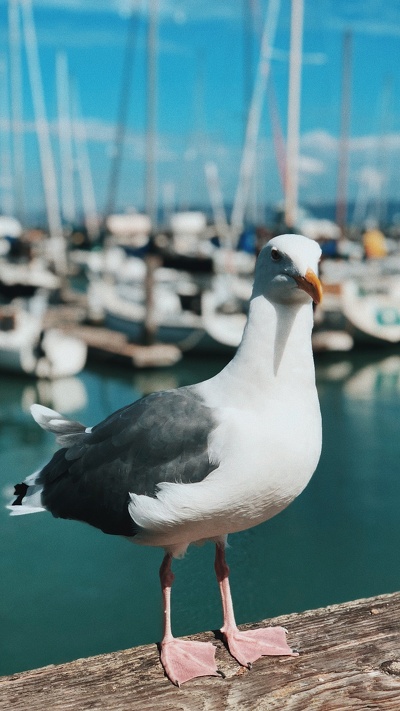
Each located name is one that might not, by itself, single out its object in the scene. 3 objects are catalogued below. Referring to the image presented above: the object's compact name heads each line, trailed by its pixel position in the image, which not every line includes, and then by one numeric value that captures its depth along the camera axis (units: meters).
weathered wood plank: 0.68
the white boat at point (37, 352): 10.23
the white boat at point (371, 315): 11.76
